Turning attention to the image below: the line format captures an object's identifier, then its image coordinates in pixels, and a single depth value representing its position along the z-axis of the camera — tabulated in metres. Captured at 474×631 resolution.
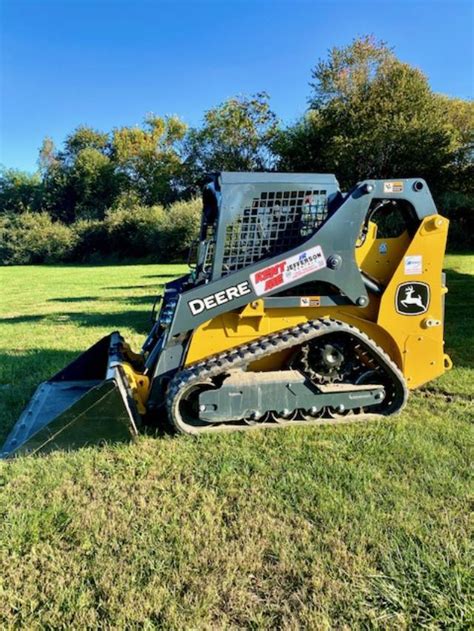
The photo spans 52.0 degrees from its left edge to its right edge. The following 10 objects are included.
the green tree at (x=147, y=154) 52.06
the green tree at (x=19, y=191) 57.69
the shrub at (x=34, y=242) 42.06
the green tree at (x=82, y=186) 54.16
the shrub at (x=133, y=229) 37.03
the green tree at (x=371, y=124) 28.42
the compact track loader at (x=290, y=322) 3.77
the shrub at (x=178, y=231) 33.09
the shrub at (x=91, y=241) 41.34
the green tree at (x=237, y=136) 41.28
